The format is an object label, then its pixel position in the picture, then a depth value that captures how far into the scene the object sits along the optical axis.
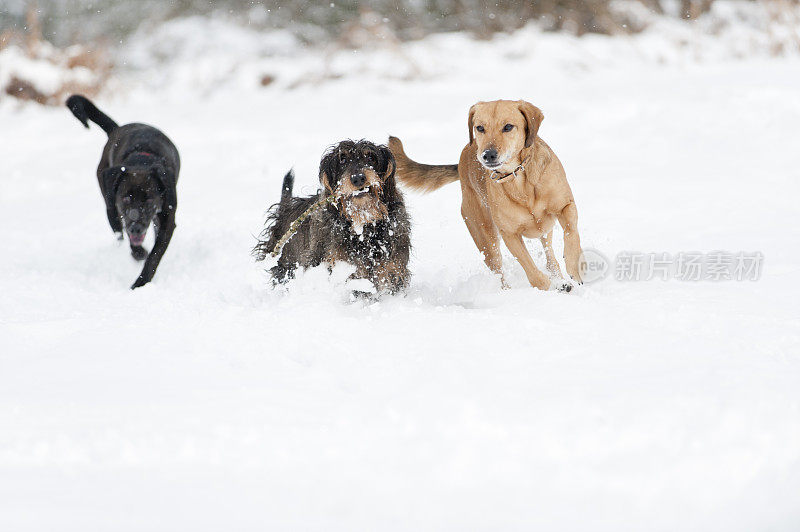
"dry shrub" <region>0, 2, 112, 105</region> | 25.02
